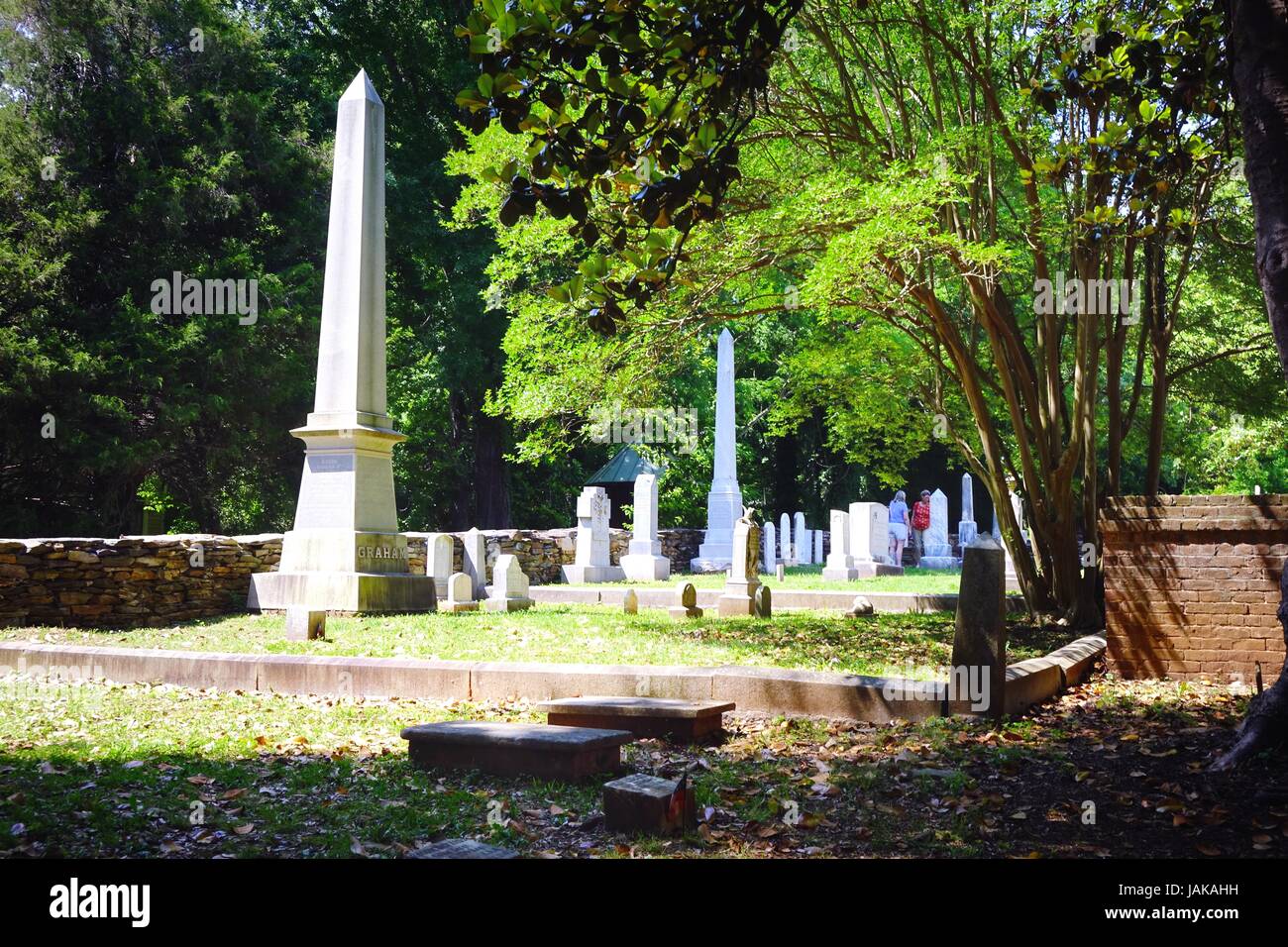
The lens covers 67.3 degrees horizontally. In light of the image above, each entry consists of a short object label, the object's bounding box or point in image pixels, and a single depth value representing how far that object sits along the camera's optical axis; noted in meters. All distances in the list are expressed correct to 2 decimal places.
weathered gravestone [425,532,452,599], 16.00
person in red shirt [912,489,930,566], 34.00
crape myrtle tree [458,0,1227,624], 5.16
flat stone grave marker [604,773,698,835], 4.44
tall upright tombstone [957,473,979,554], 33.41
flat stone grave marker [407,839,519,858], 3.68
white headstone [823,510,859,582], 24.22
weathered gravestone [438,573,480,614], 14.30
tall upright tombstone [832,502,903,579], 25.77
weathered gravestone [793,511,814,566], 31.70
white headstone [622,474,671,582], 23.61
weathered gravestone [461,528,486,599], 17.50
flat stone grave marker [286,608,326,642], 10.26
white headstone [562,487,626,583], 22.48
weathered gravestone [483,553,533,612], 14.86
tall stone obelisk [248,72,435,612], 12.98
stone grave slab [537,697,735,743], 6.35
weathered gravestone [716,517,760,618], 14.34
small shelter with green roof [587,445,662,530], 33.97
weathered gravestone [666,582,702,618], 14.17
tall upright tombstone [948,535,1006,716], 6.95
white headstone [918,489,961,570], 32.01
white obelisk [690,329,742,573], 27.31
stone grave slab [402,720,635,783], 5.38
